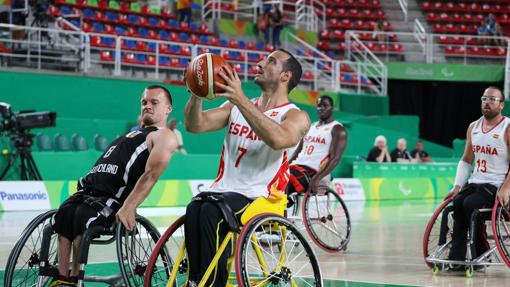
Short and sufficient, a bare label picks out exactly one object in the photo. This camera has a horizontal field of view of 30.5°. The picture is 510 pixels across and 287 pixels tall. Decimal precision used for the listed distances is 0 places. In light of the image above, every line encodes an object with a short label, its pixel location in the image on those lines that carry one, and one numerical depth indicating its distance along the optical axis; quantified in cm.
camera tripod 1454
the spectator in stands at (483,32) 2923
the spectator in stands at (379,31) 2860
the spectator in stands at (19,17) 1855
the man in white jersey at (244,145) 503
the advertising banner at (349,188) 1911
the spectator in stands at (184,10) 2447
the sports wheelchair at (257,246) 491
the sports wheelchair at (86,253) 562
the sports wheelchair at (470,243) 790
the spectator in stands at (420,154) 2164
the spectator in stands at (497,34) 2928
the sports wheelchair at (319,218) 1000
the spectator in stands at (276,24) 2528
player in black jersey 582
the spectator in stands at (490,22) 2917
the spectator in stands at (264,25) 2573
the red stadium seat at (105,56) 2009
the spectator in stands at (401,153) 2089
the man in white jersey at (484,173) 823
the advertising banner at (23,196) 1432
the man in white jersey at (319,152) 1017
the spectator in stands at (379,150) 2017
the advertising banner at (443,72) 2780
